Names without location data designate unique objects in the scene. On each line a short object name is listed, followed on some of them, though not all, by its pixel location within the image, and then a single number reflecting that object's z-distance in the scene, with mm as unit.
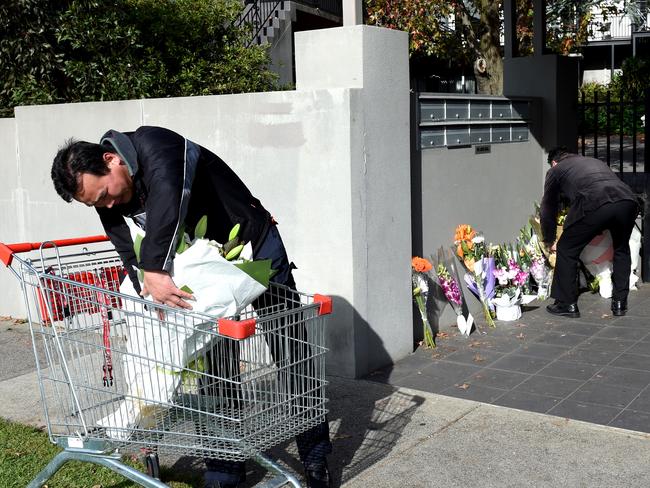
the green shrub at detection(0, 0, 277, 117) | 9047
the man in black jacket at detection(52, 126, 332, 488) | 3508
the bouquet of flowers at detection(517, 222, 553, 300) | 7879
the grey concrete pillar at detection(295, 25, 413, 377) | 5785
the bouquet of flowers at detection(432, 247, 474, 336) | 6891
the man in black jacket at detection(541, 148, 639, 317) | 7172
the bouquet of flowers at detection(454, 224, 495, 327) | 7160
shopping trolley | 3402
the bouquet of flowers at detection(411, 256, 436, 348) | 6520
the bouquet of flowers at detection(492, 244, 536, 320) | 7258
